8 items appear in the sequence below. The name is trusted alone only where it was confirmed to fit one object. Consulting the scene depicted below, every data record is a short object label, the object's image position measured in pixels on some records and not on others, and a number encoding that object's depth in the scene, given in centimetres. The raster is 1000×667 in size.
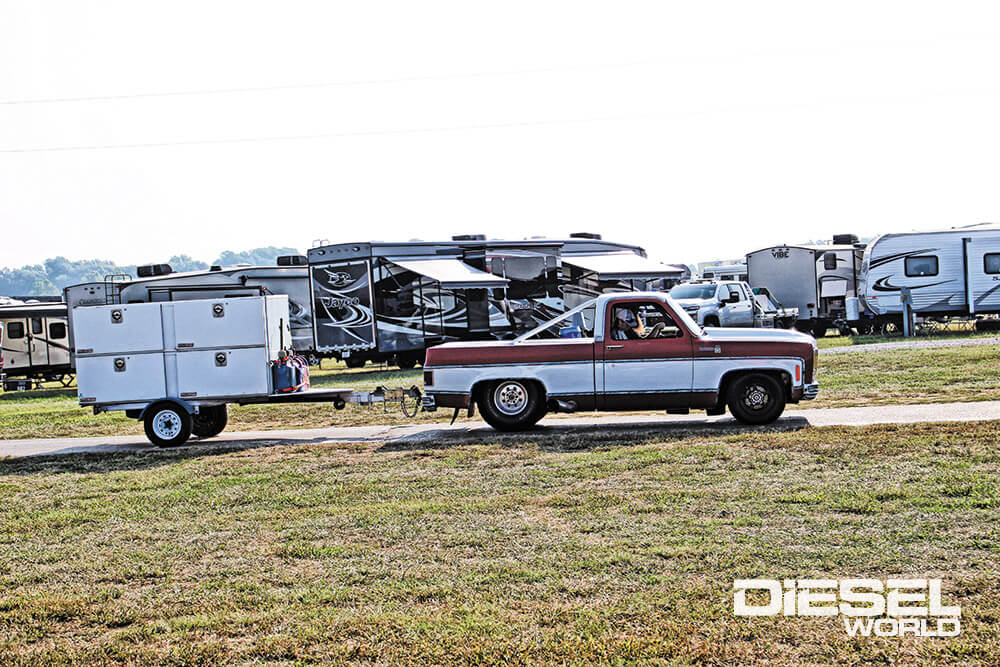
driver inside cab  1280
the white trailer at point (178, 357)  1325
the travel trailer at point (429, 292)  2500
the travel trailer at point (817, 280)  3316
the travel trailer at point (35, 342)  3100
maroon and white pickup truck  1254
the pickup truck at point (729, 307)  2938
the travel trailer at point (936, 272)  2972
